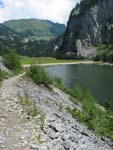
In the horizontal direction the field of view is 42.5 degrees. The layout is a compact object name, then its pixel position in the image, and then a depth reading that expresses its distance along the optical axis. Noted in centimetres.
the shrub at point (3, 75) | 1689
